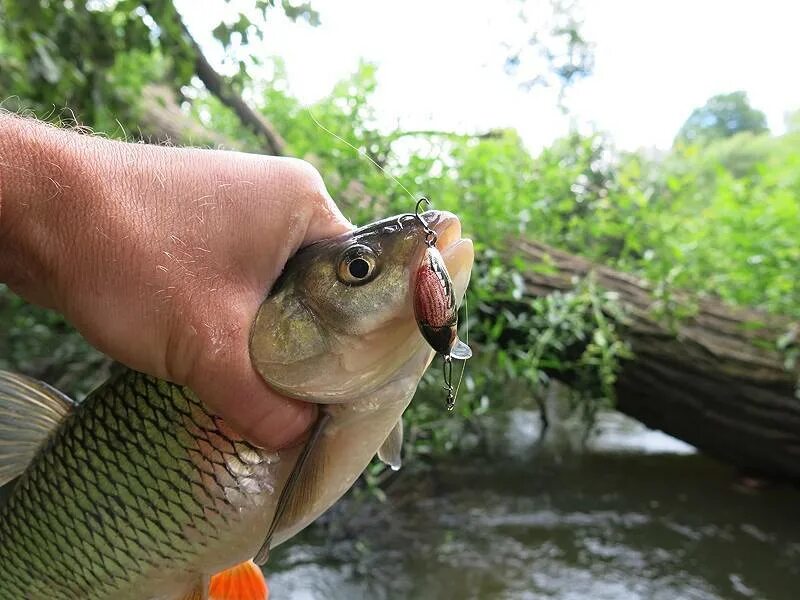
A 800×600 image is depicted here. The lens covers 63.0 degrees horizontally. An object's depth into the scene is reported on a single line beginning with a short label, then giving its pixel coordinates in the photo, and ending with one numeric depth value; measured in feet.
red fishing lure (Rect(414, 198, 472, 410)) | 0.60
